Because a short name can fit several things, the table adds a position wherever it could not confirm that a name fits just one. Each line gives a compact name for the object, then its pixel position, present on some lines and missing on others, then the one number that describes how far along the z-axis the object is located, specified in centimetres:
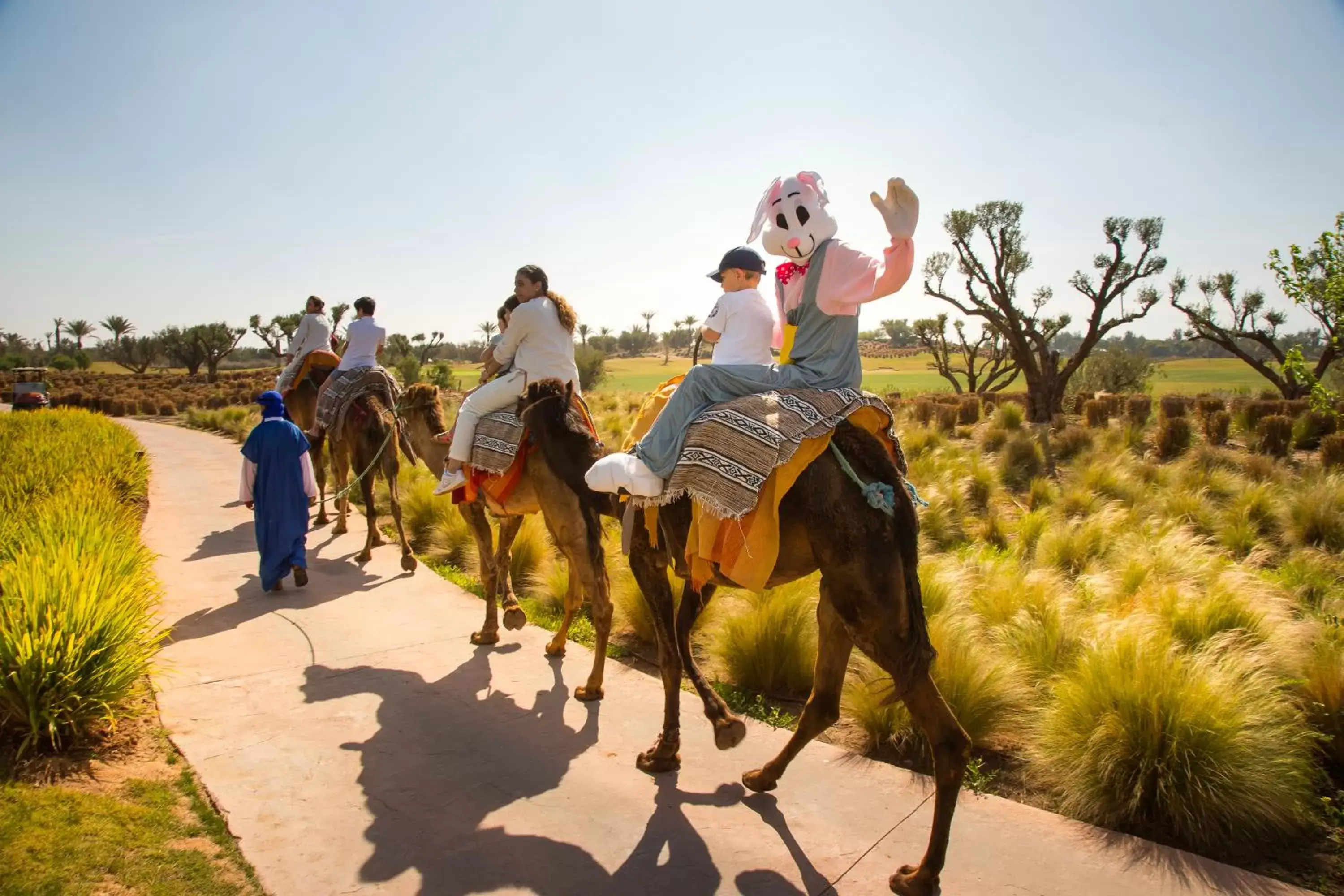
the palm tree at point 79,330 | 10019
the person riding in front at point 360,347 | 1029
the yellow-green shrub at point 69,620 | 403
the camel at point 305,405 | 1188
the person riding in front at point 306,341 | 1167
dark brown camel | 336
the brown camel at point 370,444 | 966
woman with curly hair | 636
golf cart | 2347
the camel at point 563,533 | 562
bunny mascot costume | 389
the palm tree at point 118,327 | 8669
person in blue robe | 791
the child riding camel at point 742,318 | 436
